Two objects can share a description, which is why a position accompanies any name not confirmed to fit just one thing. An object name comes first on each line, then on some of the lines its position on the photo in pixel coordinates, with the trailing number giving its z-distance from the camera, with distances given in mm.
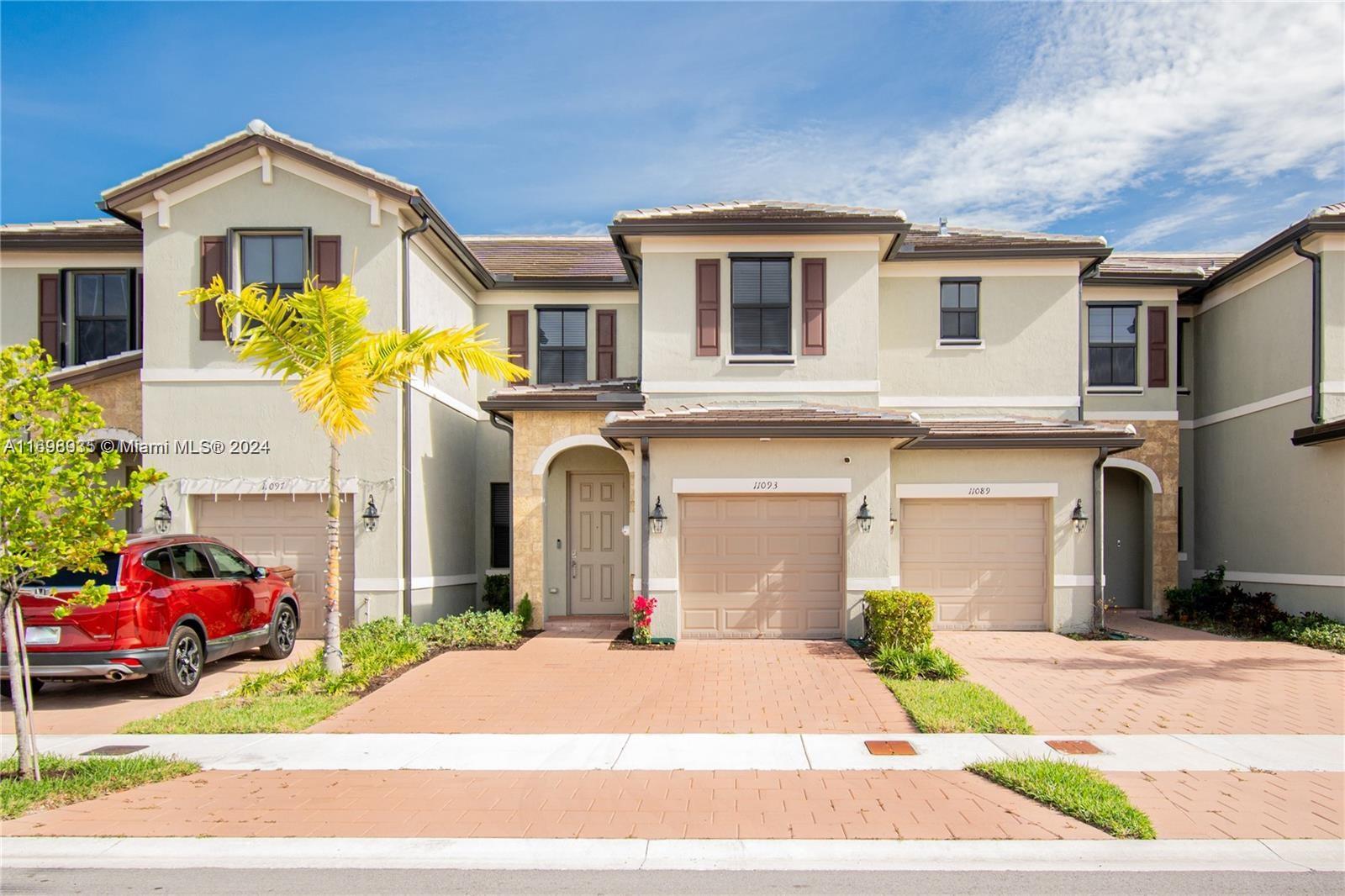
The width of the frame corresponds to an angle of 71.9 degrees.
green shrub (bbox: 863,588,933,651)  12500
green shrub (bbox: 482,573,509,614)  16656
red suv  10141
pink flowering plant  13750
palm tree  11039
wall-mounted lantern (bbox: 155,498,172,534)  14500
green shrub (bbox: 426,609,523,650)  13922
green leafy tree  6973
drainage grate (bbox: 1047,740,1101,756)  8273
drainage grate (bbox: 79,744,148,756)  8445
